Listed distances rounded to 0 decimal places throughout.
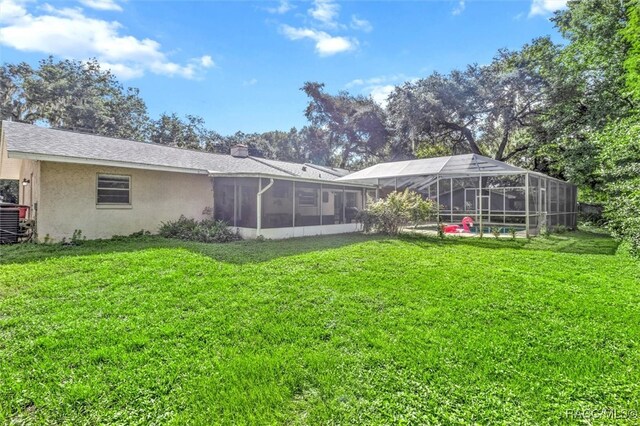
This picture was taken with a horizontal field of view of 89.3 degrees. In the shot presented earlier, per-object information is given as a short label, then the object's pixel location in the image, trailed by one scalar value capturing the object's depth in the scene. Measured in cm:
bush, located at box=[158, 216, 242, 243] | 1084
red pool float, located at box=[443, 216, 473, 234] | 1502
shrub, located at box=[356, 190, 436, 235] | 1273
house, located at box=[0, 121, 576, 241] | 944
